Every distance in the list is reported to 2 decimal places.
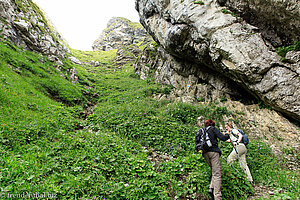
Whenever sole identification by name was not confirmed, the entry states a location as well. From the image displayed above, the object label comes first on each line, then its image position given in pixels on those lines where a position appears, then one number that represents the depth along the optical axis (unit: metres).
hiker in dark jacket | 4.65
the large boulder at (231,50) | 8.49
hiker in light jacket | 5.93
